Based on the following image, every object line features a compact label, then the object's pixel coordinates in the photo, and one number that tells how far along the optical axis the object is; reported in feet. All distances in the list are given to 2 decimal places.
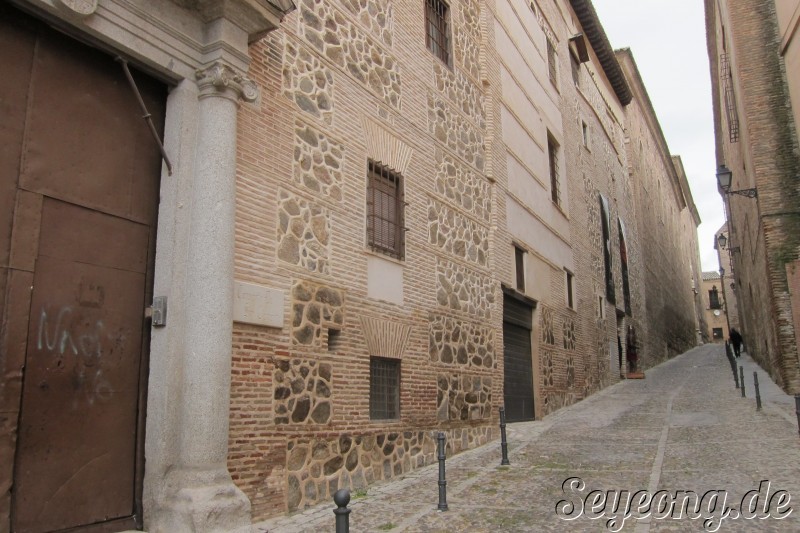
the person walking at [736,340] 83.84
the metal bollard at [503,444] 27.78
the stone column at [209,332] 16.65
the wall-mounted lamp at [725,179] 47.32
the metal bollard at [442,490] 20.53
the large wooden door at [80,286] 15.48
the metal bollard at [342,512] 11.78
